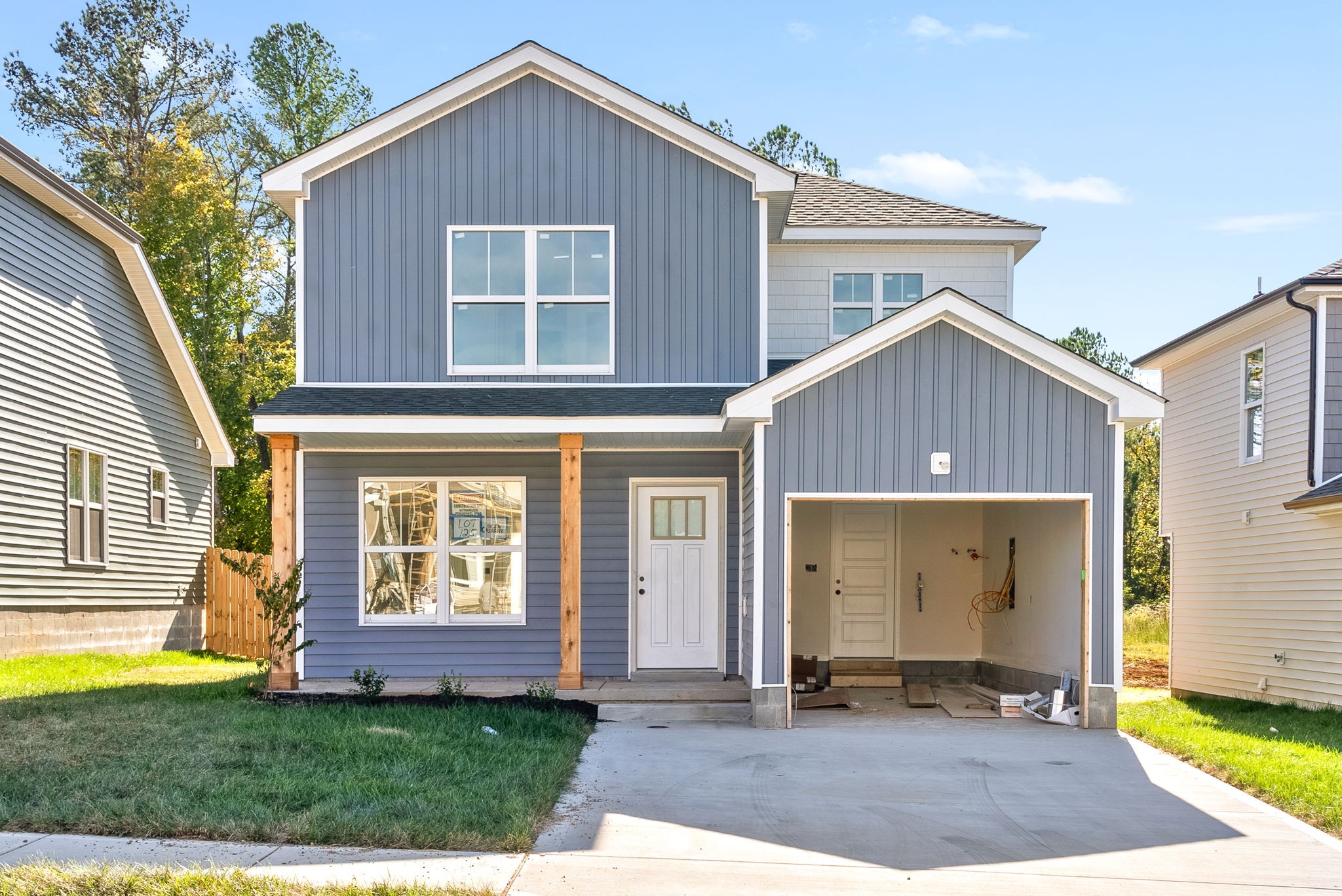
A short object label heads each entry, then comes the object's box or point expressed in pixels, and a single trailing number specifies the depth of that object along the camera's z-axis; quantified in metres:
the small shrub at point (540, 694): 10.52
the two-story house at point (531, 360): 11.91
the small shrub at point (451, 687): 10.70
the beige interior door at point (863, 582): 13.66
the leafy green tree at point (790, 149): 29.23
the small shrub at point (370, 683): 10.78
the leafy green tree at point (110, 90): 26.72
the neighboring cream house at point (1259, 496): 11.86
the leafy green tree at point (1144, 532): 29.66
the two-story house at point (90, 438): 13.68
